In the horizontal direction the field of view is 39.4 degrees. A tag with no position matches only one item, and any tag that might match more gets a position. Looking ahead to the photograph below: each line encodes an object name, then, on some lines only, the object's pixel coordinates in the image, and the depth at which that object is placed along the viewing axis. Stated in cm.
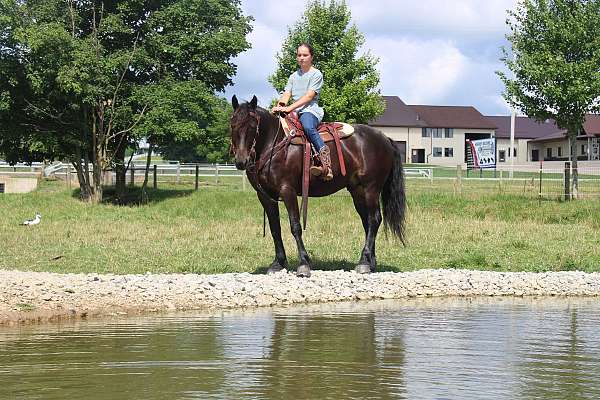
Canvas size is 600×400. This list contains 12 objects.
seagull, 2167
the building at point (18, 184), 4112
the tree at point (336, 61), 4644
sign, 4891
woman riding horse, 1211
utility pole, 4147
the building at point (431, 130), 9431
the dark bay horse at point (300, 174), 1162
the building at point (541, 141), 8388
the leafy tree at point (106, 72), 2953
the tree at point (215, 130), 3238
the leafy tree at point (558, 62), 3130
